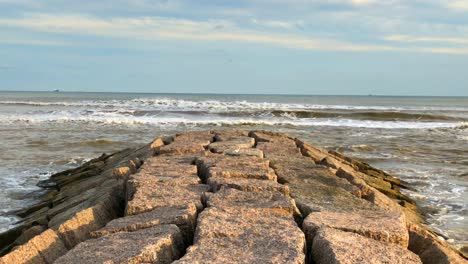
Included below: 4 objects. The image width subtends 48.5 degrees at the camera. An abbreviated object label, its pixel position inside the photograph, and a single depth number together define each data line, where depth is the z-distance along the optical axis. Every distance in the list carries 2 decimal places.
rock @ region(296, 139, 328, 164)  7.20
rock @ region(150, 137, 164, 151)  7.31
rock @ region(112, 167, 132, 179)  5.21
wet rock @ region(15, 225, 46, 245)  4.06
